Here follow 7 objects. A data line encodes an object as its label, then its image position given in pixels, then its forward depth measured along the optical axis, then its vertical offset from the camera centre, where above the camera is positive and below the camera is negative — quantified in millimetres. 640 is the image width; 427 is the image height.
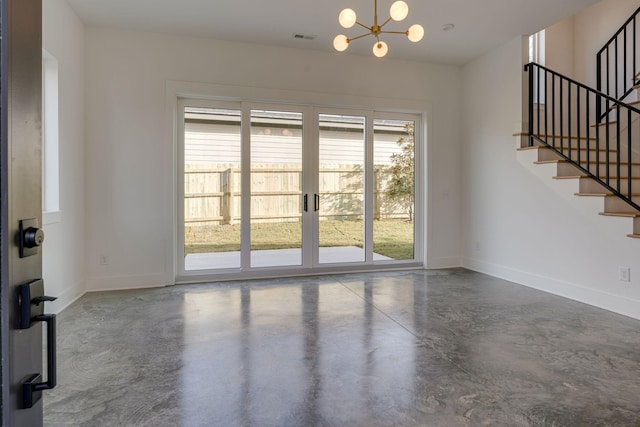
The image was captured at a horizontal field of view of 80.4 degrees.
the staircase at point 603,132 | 3916 +1006
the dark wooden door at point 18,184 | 724 +53
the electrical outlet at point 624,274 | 3650 -630
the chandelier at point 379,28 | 2885 +1518
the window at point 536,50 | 5871 +2487
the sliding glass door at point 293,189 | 5016 +295
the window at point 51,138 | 3723 +711
